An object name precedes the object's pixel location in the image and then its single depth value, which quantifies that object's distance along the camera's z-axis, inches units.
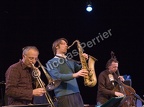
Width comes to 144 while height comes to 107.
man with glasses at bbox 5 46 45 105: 286.2
